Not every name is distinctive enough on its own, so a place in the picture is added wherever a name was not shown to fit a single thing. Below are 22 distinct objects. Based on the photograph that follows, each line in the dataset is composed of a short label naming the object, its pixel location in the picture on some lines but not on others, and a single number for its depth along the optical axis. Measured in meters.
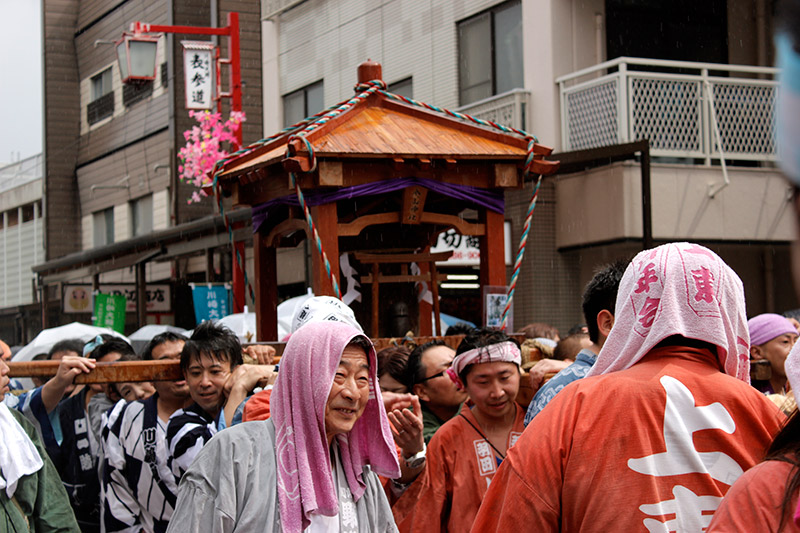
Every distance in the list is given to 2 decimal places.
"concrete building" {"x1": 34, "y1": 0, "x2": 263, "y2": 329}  19.72
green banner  17.59
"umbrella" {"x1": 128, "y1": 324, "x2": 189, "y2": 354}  13.89
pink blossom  17.25
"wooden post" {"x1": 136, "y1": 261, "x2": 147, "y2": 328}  17.75
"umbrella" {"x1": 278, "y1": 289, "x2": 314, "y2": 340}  11.31
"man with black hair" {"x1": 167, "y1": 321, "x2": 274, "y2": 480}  4.88
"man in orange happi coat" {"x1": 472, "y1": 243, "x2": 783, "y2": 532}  2.24
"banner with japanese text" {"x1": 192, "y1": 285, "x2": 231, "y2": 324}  14.37
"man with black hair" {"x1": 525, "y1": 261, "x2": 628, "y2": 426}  3.37
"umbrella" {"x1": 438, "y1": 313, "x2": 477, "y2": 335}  12.45
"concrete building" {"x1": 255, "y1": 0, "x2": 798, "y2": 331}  12.81
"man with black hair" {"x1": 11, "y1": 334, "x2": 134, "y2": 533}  5.89
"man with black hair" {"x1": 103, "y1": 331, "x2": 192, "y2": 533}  5.17
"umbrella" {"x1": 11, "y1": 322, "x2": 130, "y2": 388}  11.96
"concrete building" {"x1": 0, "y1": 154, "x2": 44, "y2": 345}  30.36
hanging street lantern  15.59
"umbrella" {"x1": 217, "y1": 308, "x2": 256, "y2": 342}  9.95
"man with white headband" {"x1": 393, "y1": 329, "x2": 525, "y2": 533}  4.12
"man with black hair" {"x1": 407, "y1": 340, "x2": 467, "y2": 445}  5.12
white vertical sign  16.47
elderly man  2.96
